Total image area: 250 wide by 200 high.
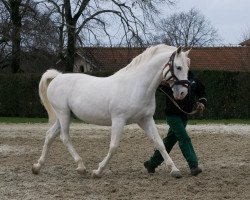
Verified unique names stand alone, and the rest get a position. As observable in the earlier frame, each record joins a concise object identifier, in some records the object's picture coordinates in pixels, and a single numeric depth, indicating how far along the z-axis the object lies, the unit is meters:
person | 8.08
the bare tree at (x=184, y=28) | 67.50
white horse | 7.65
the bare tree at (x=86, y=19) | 31.14
